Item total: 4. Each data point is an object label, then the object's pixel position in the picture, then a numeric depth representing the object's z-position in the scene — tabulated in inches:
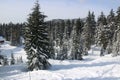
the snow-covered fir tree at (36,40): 591.2
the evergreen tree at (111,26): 1263.1
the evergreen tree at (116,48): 919.8
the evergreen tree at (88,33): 1456.9
